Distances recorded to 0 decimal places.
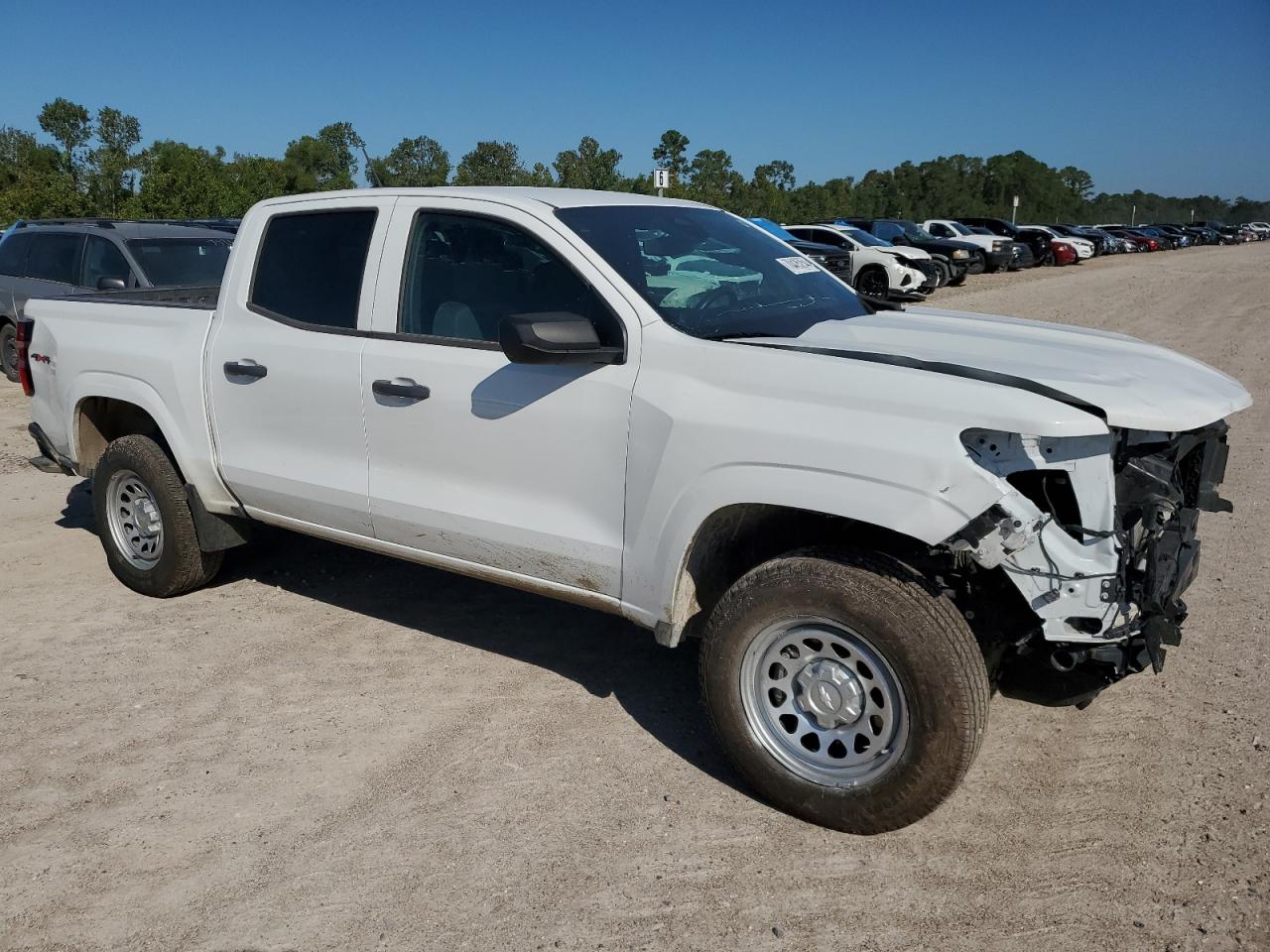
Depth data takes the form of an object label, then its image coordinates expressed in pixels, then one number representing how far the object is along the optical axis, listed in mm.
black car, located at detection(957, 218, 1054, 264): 36312
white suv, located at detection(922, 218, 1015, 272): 31677
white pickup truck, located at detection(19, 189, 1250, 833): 3135
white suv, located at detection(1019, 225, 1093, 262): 39000
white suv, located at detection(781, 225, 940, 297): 22156
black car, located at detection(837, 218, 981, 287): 27047
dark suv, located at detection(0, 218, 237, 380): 10875
